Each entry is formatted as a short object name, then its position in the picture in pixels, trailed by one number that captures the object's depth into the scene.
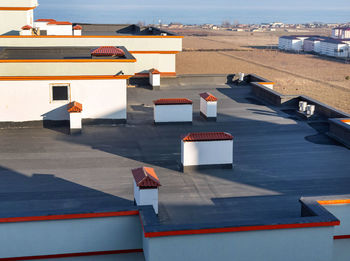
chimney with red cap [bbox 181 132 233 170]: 17.69
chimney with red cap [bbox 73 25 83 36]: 44.42
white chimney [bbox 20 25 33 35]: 39.03
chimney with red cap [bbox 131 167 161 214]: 13.94
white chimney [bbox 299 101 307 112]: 26.11
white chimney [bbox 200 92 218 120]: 25.14
